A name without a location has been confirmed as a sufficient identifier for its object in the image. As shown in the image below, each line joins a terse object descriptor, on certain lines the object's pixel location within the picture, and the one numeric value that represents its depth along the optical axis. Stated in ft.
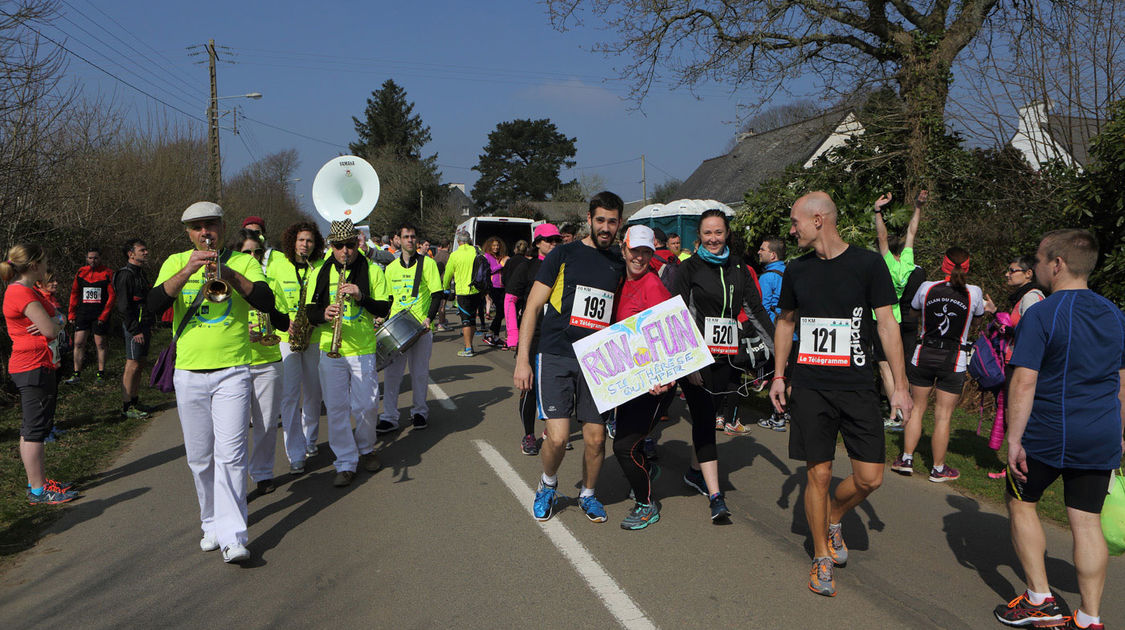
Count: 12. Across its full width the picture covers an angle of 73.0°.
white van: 74.59
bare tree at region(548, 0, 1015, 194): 41.39
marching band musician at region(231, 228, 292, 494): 17.60
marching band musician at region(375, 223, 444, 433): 27.55
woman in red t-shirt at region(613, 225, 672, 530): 16.81
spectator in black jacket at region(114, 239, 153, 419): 31.27
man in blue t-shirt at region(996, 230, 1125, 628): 11.91
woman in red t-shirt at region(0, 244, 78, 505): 19.97
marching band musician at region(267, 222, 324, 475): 21.52
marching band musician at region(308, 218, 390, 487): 20.59
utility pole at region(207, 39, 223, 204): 99.91
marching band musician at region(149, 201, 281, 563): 15.26
